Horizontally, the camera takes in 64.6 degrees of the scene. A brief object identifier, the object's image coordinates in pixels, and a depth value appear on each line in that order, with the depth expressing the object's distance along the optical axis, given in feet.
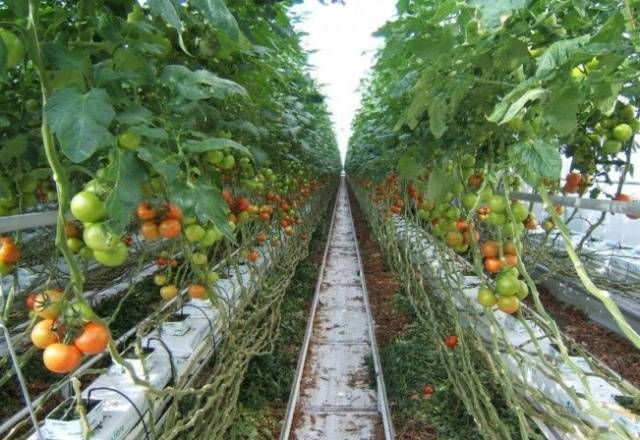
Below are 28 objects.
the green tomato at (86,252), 4.09
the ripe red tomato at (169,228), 4.34
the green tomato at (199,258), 6.44
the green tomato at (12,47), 3.08
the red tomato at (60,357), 3.30
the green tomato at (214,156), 5.49
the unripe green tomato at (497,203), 4.77
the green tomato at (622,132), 5.69
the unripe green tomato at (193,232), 4.65
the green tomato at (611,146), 5.82
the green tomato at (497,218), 4.90
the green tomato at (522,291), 5.17
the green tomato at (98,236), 3.24
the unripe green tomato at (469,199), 6.25
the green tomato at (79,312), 3.47
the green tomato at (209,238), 4.77
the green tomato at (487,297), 5.32
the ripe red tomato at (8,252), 4.37
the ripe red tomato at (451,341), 10.26
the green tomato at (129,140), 3.54
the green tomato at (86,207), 3.16
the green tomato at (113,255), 3.45
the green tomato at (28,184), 4.98
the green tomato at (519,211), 5.30
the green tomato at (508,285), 5.11
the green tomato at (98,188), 3.30
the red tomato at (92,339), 3.42
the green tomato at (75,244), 4.24
